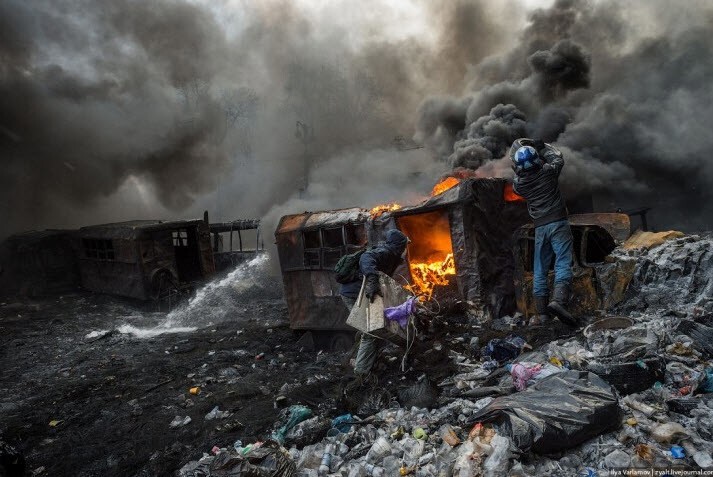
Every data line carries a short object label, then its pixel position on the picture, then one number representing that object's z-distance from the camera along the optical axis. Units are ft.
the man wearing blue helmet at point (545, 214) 13.42
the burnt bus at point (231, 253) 46.37
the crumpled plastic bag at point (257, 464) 8.45
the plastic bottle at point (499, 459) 7.36
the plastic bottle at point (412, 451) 8.71
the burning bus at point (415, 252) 17.95
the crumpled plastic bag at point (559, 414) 7.31
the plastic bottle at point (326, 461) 9.23
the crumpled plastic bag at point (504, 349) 12.87
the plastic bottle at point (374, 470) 8.74
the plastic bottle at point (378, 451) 9.29
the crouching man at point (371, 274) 13.74
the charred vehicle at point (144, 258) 36.22
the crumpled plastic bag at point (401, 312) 13.29
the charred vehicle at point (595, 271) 14.99
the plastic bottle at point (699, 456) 6.30
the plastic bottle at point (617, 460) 6.80
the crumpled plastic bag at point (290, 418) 11.64
